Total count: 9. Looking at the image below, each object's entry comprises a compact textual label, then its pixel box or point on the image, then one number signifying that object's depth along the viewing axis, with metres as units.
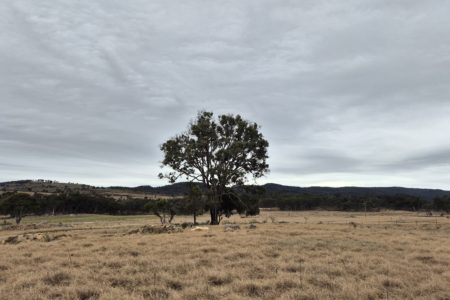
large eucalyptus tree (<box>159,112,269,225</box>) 44.28
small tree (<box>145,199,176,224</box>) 55.52
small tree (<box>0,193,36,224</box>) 86.38
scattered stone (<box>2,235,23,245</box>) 24.69
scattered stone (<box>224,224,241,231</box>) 29.64
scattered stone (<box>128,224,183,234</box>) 29.03
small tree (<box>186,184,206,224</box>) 44.31
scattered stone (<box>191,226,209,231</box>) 29.97
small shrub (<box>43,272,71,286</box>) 10.77
